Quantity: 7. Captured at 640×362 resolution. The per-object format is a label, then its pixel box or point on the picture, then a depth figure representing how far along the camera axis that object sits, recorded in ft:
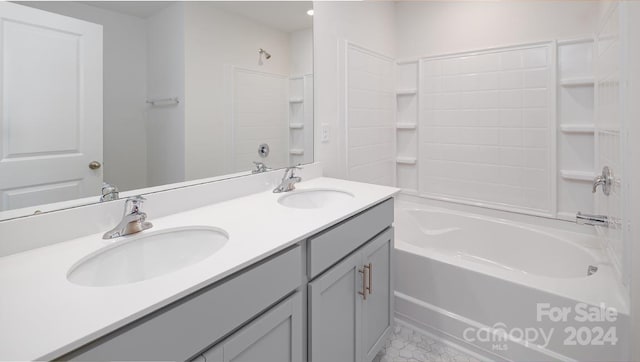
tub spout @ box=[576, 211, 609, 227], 5.22
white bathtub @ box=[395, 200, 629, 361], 4.87
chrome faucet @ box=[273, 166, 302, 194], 5.75
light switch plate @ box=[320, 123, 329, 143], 7.37
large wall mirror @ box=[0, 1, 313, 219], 3.17
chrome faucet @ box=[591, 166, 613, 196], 5.21
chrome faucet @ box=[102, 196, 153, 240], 3.42
